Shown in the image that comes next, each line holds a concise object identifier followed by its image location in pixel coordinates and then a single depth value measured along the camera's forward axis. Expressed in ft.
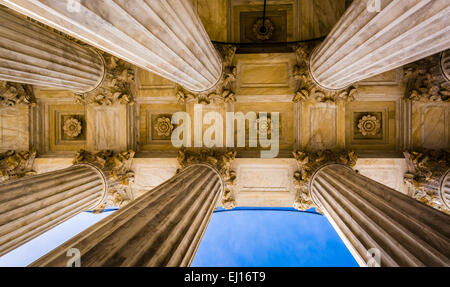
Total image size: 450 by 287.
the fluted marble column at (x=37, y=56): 17.02
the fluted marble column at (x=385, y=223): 11.97
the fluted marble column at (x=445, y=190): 24.39
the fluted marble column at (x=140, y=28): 9.86
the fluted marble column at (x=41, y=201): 17.56
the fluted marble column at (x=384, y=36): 10.93
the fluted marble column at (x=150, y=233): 10.68
